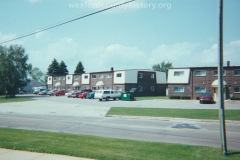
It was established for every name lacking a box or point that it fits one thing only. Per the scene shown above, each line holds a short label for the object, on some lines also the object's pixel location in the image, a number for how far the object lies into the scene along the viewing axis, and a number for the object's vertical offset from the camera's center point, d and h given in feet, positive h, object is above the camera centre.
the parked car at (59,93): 188.13 -7.85
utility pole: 21.85 -0.03
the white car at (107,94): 116.88 -5.27
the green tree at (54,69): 295.69 +24.41
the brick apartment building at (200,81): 112.47 +3.70
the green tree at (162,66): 384.60 +40.50
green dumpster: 116.57 -6.19
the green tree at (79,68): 288.92 +25.58
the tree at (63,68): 301.80 +26.26
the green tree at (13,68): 187.91 +16.21
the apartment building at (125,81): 152.35 +4.10
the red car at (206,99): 95.46 -5.84
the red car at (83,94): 142.72 -6.81
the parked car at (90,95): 136.67 -6.76
